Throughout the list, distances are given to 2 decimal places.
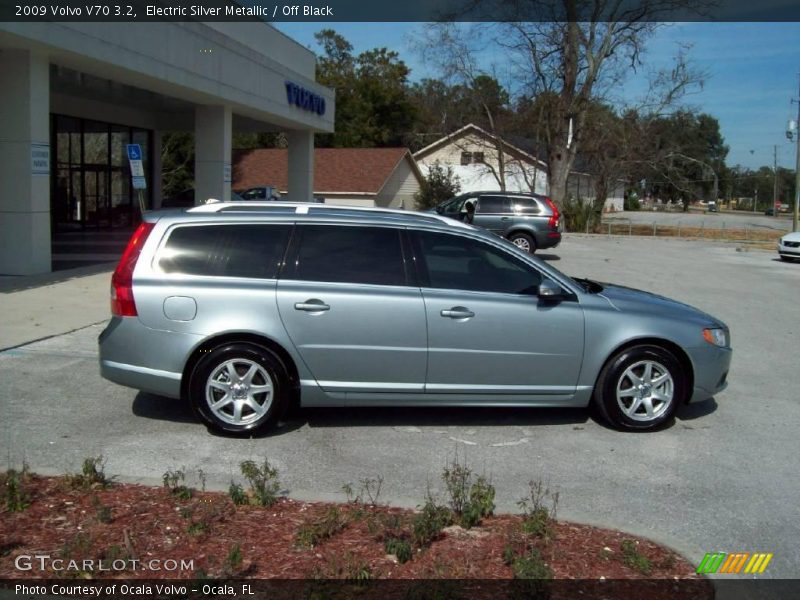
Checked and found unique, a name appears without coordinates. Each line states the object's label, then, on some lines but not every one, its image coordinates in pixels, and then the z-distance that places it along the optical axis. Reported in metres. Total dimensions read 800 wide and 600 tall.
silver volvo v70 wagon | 6.05
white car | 25.58
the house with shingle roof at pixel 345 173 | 44.69
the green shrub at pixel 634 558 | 3.99
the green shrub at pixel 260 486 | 4.62
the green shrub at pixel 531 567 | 3.72
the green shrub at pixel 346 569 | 3.79
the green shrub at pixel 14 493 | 4.45
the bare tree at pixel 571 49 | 38.47
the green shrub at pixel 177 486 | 4.68
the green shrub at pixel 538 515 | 4.30
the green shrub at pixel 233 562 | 3.85
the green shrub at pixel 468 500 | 4.43
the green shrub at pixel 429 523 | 4.15
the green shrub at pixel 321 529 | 4.15
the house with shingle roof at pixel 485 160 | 48.34
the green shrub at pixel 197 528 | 4.21
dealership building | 13.80
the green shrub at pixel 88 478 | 4.80
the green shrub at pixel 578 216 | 42.75
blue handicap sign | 14.07
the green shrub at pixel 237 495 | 4.61
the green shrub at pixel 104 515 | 4.33
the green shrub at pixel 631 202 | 95.88
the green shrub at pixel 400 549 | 3.97
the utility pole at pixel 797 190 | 43.97
